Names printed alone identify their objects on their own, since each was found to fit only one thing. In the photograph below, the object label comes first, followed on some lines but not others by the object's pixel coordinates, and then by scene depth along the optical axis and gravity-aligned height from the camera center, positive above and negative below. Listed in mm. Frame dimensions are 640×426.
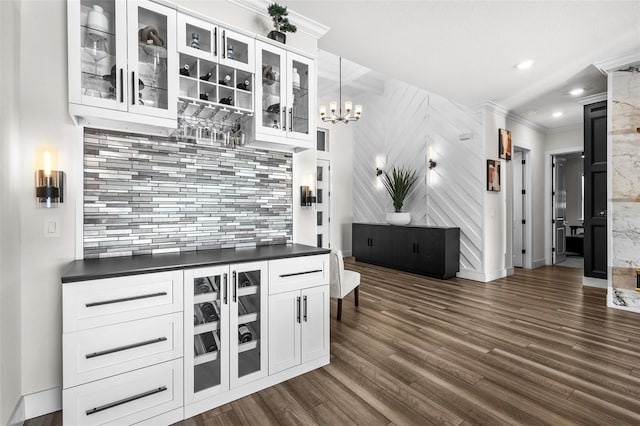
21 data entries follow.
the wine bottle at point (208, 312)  1899 -604
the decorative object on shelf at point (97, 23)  1801 +1103
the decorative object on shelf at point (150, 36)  1915 +1095
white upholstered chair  3297 -714
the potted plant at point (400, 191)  5984 +401
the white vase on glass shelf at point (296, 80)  2553 +1087
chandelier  5426 +1706
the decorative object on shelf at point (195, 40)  2102 +1165
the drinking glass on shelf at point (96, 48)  1814 +966
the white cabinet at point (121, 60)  1753 +916
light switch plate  1839 -79
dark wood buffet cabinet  5203 -662
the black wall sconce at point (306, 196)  2885 +151
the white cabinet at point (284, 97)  2357 +914
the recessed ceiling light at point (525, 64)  3713 +1782
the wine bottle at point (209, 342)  1902 -789
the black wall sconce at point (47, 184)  1750 +167
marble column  3729 +283
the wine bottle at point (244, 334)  2027 -789
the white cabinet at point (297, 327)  2123 -819
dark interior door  4508 +321
